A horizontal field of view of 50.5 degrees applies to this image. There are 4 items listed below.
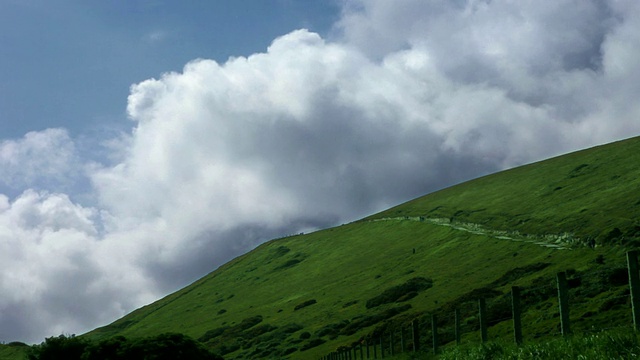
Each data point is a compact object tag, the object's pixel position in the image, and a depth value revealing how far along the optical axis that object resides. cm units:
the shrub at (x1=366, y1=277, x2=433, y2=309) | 11856
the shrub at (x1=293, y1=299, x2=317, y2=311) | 14725
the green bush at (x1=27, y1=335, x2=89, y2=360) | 7300
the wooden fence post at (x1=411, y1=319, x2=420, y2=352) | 3316
